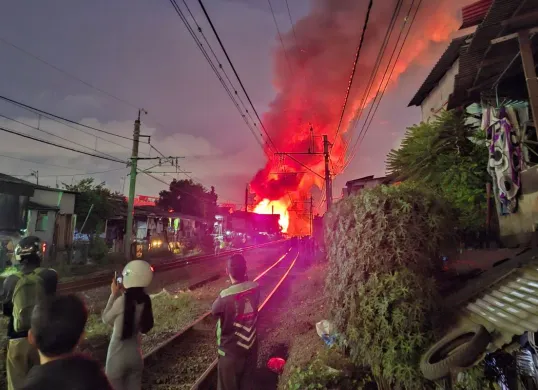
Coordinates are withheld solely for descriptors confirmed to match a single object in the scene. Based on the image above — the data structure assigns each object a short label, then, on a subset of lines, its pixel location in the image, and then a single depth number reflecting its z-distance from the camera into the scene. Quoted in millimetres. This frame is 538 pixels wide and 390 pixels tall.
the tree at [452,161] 7910
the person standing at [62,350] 1771
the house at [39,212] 18000
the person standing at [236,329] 3838
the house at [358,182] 19594
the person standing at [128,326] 3359
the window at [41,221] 21938
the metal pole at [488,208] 7645
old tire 3716
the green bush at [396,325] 4359
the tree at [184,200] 53531
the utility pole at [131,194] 23266
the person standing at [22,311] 3559
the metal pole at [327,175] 23172
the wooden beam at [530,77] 5219
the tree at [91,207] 26375
